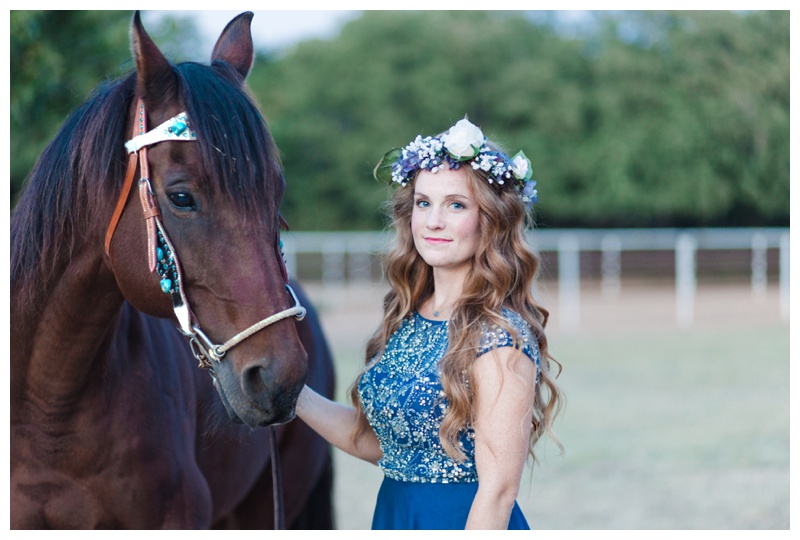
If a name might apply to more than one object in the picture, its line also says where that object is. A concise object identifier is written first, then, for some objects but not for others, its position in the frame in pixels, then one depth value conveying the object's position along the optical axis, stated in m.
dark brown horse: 2.66
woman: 2.81
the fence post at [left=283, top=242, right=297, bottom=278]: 18.32
